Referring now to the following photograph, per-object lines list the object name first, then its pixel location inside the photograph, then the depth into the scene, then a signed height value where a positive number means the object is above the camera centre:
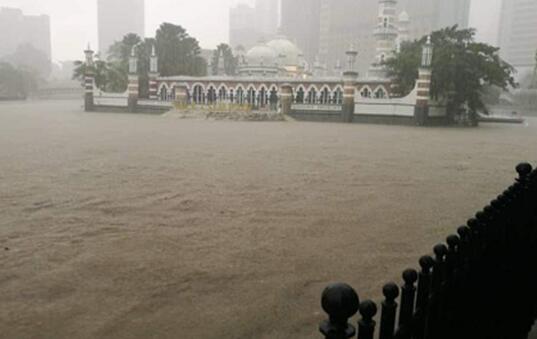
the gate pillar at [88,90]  37.62 -0.20
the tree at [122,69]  43.03 +1.85
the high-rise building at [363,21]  75.75 +12.99
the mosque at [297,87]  29.66 +0.55
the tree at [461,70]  27.98 +1.88
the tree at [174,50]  46.03 +3.88
